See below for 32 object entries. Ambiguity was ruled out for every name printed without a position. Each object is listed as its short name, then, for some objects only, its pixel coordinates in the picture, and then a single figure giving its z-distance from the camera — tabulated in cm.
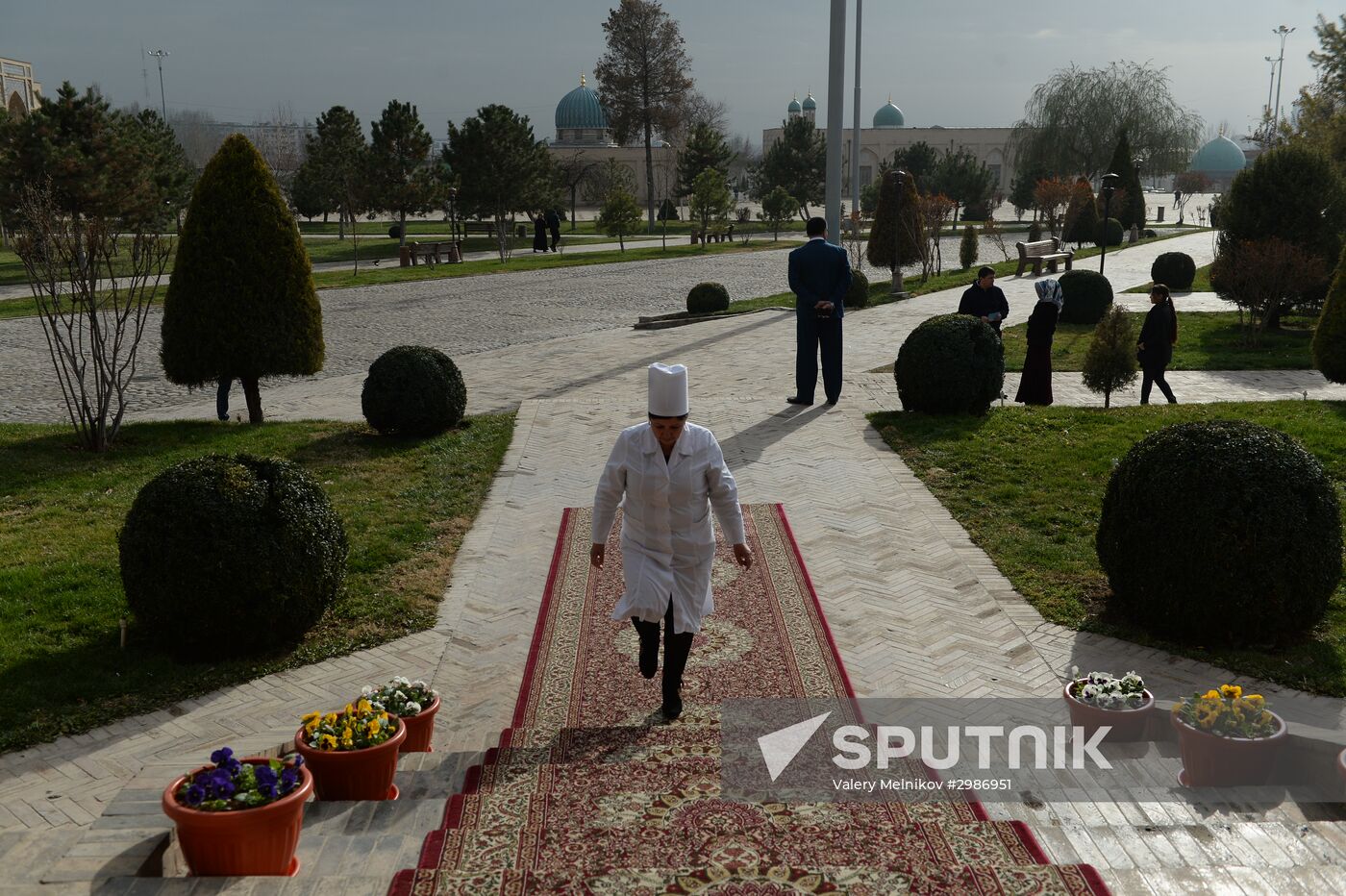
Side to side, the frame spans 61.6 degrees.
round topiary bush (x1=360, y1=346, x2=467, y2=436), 1072
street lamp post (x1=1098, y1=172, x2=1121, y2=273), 2634
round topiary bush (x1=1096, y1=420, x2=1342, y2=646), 563
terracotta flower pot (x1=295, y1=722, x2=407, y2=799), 436
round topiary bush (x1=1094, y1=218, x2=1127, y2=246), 3762
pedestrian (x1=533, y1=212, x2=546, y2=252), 3948
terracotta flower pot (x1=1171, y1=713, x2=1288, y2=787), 447
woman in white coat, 483
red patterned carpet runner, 353
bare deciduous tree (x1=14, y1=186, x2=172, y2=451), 979
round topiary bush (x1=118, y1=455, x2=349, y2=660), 572
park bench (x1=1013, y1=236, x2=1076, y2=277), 2828
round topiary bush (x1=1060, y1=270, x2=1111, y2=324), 1967
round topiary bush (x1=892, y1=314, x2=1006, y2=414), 1103
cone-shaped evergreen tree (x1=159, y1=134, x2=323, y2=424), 1088
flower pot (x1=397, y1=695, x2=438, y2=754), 492
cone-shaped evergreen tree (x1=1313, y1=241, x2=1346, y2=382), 1225
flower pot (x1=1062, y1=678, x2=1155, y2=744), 485
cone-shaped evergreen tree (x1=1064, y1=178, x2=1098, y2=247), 3622
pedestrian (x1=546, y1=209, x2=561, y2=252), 3972
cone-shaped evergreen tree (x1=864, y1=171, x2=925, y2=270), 2650
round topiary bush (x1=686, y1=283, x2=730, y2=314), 2153
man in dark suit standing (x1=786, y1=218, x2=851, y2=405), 1162
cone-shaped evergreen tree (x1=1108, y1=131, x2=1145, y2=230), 3988
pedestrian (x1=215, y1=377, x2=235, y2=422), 1169
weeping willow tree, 4922
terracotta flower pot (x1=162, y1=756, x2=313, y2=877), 366
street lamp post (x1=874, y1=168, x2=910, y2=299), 2408
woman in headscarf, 1184
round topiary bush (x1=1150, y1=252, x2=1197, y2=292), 2466
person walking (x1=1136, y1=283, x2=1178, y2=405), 1235
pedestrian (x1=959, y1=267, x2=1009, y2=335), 1232
